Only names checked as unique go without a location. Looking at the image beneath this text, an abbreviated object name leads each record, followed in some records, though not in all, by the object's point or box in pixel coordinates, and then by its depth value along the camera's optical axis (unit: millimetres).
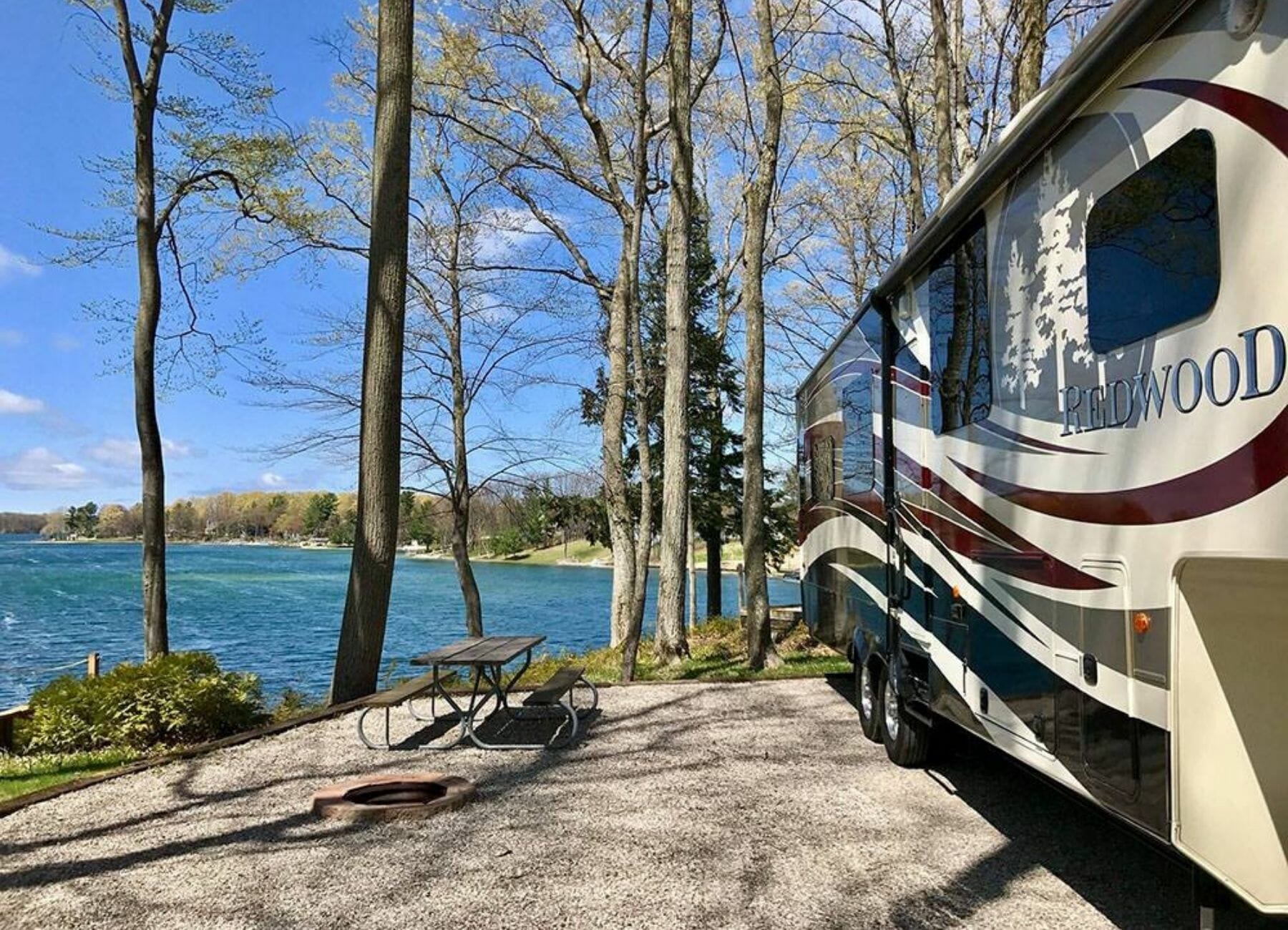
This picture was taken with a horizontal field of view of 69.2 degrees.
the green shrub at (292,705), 8672
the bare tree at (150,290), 10055
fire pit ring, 4902
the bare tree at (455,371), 18969
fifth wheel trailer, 2324
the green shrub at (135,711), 6746
